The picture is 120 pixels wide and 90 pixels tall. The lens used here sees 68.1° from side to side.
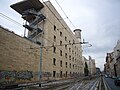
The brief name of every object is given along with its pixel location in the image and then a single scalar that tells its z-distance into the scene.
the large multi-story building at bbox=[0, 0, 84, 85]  11.86
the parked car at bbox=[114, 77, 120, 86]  14.93
